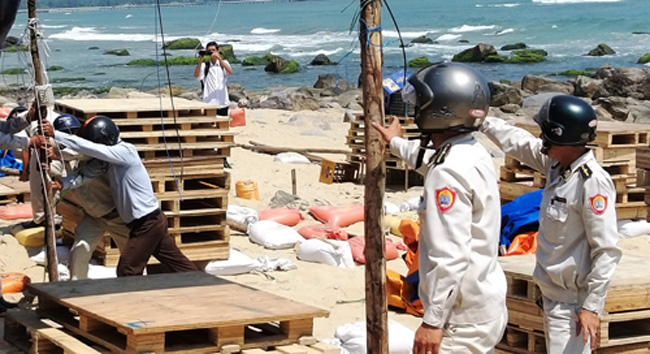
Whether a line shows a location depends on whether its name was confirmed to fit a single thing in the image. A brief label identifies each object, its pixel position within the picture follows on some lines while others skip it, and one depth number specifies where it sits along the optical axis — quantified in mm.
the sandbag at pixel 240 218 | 11750
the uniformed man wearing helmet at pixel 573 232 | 5531
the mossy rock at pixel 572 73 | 42262
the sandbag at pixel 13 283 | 8883
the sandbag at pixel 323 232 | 11484
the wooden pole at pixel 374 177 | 5504
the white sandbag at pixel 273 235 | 11148
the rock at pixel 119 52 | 60750
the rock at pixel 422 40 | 66025
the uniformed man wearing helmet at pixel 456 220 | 4676
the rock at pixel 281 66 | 47531
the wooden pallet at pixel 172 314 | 5980
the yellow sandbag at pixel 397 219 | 12065
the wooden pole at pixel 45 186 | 7852
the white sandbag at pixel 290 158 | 16531
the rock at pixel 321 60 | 51438
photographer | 16297
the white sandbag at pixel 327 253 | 10570
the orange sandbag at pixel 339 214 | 12258
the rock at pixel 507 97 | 28719
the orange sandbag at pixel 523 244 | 9148
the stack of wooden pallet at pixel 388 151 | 15117
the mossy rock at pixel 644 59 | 46312
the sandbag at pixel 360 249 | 10703
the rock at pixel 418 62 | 49406
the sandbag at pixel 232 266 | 10047
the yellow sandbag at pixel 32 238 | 10281
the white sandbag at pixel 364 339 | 7582
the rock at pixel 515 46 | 57719
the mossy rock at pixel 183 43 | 65988
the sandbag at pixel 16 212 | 11242
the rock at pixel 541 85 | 32531
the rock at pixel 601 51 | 51438
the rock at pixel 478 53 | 49750
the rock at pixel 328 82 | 34759
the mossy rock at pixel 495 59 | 49375
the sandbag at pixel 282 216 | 12109
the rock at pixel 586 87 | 30984
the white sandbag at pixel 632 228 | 11266
